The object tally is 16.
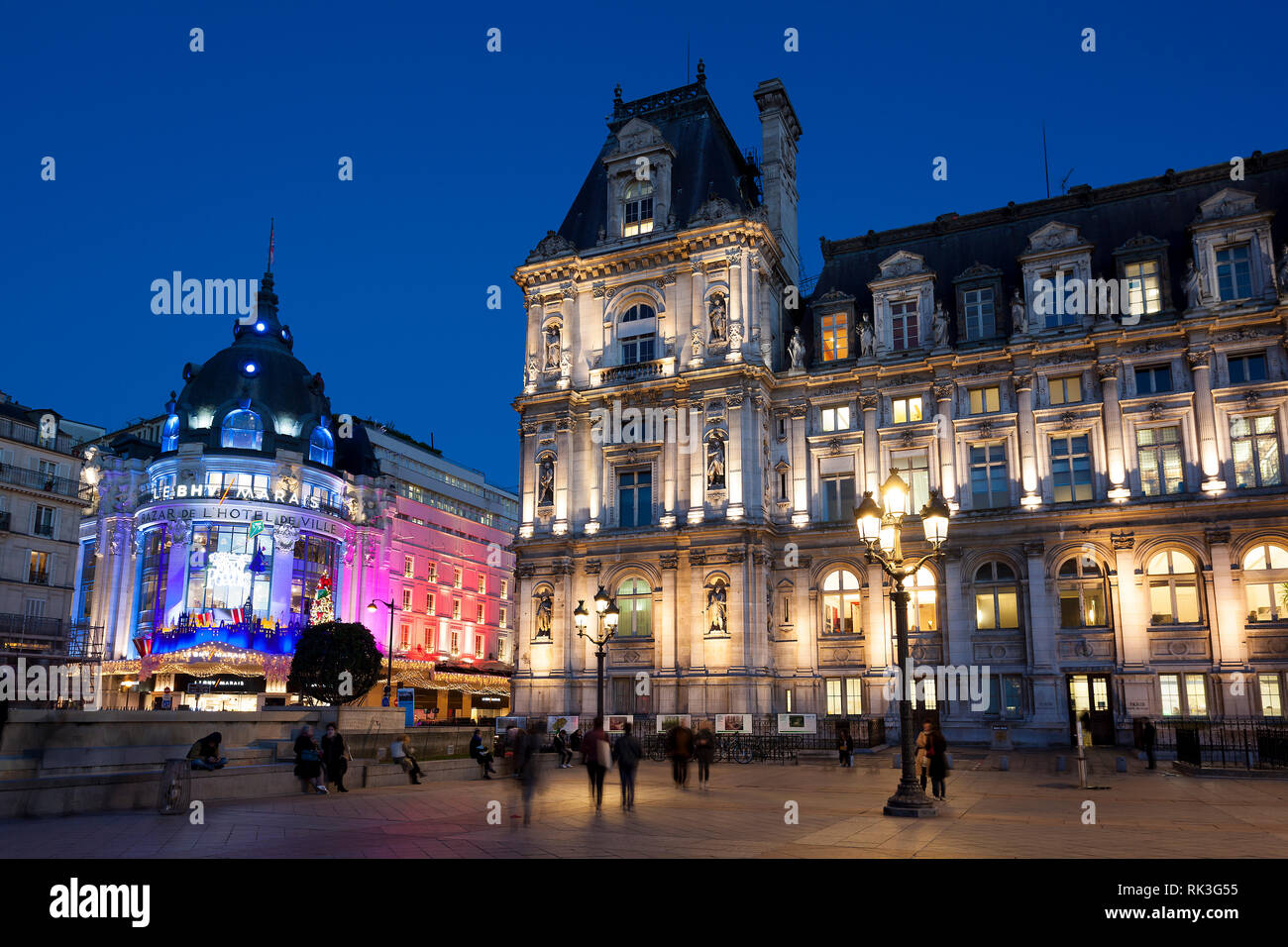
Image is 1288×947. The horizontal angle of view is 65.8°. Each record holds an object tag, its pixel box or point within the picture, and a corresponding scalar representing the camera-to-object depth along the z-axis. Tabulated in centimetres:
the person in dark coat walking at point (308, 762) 2281
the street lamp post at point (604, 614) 3005
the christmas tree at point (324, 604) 7131
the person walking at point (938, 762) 2102
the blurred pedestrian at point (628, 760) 1969
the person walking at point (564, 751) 3481
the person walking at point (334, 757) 2361
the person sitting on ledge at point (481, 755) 2822
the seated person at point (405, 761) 2611
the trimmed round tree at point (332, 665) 5403
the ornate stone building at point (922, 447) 3988
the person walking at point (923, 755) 2241
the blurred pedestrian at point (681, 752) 2450
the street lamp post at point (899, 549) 1859
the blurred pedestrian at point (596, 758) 2020
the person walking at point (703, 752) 2551
